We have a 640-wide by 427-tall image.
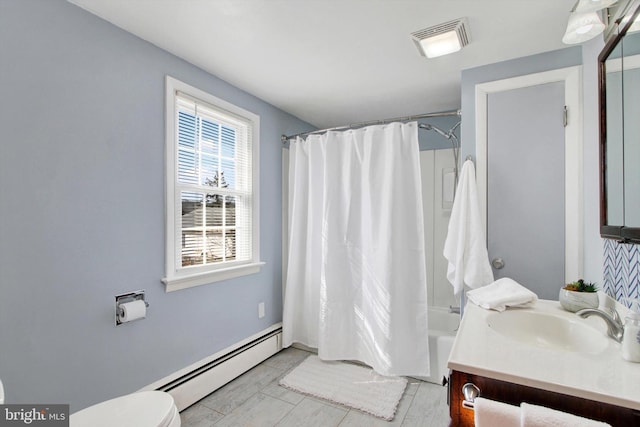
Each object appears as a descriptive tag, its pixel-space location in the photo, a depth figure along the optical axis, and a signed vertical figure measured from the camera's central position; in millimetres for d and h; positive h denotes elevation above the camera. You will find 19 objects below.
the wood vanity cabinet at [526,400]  772 -510
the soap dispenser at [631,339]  896 -368
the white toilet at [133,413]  1129 -759
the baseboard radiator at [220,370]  1934 -1114
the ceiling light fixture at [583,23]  1208 +825
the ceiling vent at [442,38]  1637 +1019
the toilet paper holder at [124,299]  1647 -457
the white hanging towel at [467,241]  1883 -160
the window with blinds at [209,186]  1984 +236
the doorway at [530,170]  1776 +285
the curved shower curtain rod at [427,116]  2184 +750
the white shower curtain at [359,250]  2297 -271
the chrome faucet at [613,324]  1043 -381
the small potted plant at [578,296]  1324 -358
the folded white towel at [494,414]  766 -508
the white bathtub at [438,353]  2246 -1027
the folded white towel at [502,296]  1410 -384
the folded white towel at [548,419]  706 -481
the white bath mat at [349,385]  2006 -1238
